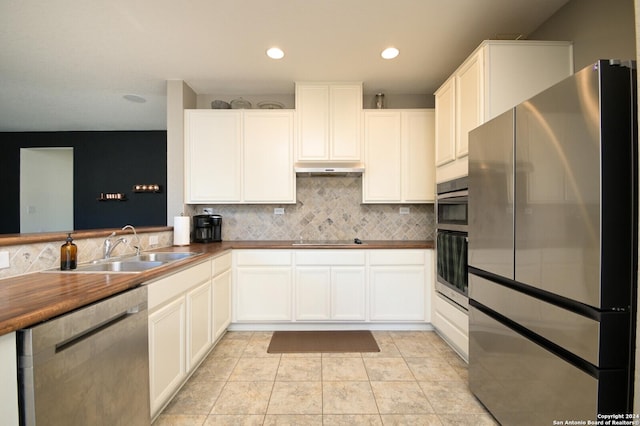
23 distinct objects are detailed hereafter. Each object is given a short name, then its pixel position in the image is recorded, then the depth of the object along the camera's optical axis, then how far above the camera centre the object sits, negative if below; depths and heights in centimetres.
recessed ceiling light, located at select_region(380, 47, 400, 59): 238 +142
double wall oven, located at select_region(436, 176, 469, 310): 210 -23
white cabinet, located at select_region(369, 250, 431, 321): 277 -77
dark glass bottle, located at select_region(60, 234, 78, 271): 158 -25
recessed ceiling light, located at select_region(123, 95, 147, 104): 339 +145
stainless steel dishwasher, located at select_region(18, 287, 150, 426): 82 -56
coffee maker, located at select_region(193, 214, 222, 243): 298 -17
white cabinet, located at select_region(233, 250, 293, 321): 275 -72
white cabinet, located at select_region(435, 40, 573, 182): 186 +97
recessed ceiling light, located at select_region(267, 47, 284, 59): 237 +141
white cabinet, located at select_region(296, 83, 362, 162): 296 +99
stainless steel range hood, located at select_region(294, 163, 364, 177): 293 +47
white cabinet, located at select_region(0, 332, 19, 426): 76 -48
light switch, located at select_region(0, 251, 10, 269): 135 -23
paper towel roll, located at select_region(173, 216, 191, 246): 277 -18
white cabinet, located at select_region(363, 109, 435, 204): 302 +64
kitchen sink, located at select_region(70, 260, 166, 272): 175 -37
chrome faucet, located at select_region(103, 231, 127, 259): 196 -23
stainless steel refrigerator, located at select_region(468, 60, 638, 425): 97 -16
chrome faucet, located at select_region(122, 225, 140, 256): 219 -26
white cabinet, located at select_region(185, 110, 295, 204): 300 +62
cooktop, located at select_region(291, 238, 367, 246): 285 -34
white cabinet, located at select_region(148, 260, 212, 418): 148 -74
